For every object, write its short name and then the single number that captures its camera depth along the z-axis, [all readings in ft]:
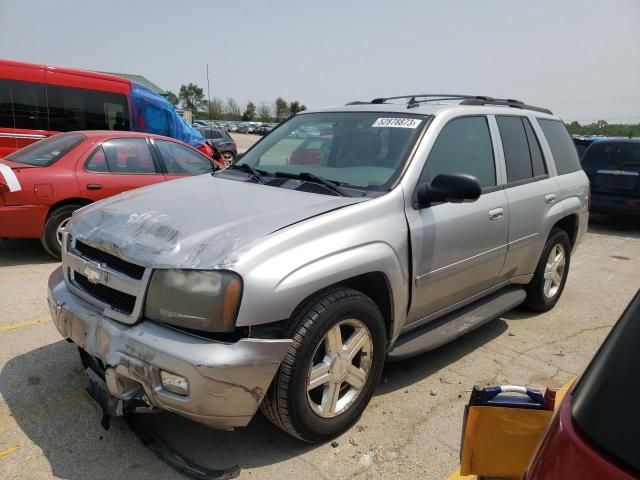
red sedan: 18.57
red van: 28.96
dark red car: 3.24
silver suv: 7.59
